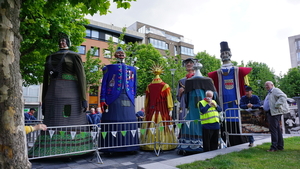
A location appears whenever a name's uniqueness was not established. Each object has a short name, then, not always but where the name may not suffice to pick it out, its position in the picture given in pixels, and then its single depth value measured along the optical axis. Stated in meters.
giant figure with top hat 6.39
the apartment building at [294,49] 51.97
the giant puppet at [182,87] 7.19
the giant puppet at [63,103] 4.91
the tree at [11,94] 2.28
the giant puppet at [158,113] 6.73
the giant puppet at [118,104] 5.89
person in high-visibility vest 5.32
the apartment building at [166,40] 36.78
